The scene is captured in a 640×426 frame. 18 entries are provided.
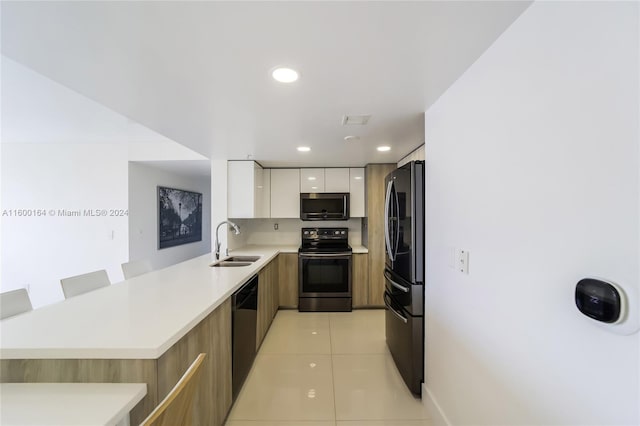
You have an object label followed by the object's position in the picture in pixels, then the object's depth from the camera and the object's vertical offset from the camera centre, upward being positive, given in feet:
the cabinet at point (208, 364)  3.50 -2.59
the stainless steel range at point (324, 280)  11.66 -3.20
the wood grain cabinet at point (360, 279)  11.95 -3.22
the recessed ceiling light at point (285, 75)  4.21 +2.49
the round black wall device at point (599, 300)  1.94 -0.73
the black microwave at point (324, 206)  12.34 +0.42
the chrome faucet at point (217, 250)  9.29 -1.41
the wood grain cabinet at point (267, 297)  8.46 -3.34
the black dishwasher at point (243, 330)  5.87 -3.12
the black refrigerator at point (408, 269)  6.00 -1.45
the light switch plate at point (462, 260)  4.23 -0.84
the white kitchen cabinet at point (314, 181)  12.72 +1.73
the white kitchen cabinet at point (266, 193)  12.80 +1.12
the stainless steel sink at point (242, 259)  9.75 -1.82
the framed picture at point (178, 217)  14.48 -0.17
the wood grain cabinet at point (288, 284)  11.94 -3.44
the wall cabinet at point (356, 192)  12.69 +1.15
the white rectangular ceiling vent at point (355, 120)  6.27 +2.53
